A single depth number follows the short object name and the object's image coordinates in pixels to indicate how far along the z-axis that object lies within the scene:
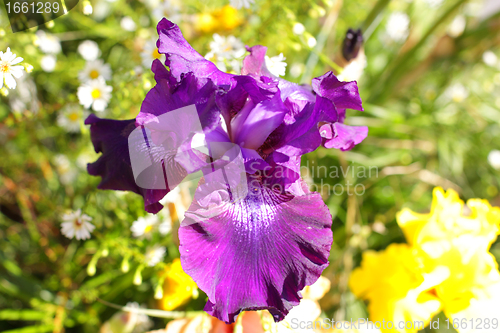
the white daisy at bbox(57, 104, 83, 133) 0.36
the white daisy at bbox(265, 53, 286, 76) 0.28
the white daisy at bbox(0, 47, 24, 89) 0.26
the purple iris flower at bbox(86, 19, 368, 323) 0.25
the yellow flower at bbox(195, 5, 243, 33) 0.41
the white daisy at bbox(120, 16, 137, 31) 0.40
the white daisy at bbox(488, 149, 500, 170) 0.43
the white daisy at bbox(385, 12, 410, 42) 0.46
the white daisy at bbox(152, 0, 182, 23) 0.36
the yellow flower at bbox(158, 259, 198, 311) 0.28
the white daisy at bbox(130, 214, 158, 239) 0.31
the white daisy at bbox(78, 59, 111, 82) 0.34
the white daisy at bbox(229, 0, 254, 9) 0.31
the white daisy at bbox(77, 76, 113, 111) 0.32
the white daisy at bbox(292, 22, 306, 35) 0.31
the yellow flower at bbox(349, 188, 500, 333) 0.29
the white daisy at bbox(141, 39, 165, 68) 0.33
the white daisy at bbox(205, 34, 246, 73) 0.30
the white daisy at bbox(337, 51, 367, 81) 0.33
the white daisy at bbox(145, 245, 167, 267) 0.29
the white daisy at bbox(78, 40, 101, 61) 0.37
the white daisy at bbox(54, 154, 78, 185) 0.40
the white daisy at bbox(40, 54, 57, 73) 0.37
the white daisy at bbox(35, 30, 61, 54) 0.37
